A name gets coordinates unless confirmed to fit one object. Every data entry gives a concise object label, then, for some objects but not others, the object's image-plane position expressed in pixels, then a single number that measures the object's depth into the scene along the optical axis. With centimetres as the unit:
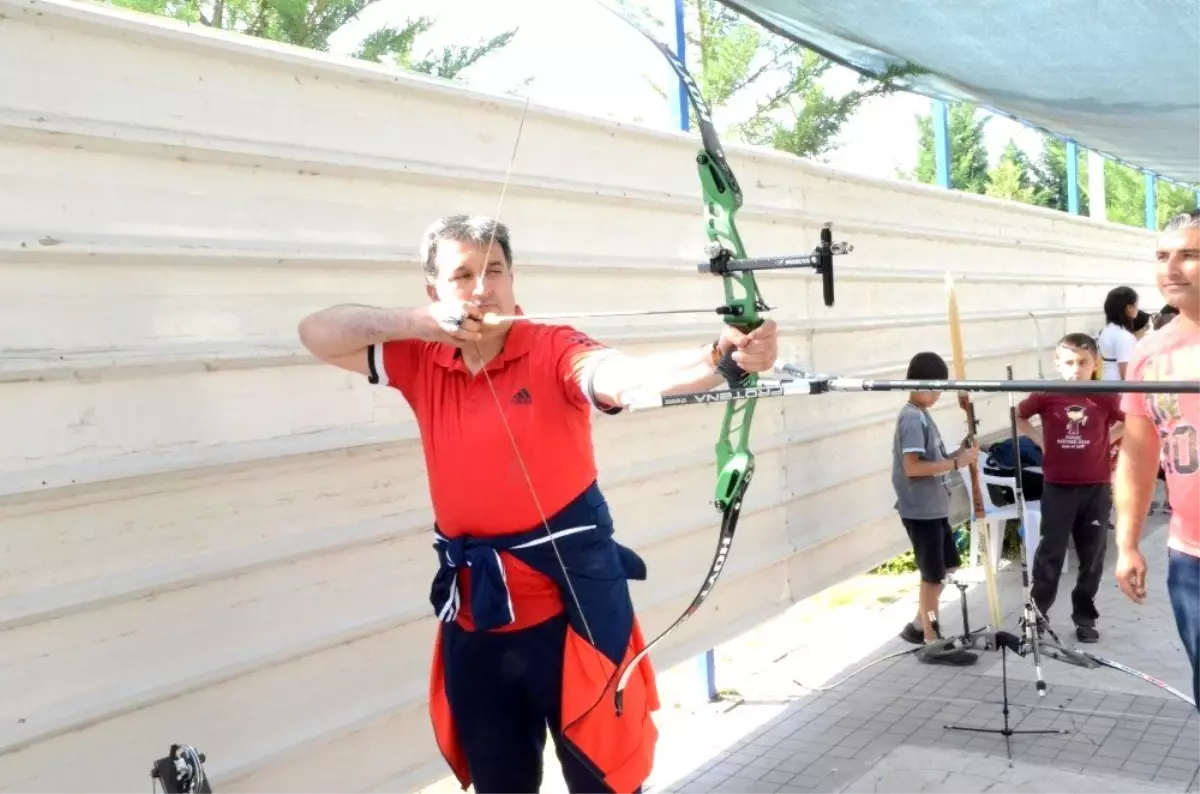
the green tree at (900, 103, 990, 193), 2258
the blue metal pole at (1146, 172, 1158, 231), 1098
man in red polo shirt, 210
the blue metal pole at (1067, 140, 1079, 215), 860
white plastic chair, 588
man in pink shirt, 248
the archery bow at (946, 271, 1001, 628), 389
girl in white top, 680
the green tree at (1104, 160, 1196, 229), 1794
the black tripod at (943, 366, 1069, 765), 360
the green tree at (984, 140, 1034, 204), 2030
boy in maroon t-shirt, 481
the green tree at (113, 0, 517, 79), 671
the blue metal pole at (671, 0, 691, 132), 386
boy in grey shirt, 468
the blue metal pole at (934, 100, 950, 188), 615
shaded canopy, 295
